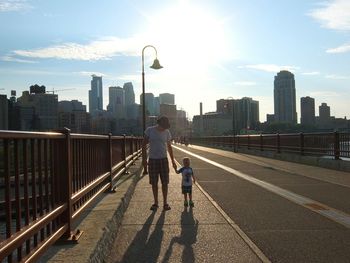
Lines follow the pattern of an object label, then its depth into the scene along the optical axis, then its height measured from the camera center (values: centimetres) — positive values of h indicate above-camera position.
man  1040 -39
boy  1101 -94
